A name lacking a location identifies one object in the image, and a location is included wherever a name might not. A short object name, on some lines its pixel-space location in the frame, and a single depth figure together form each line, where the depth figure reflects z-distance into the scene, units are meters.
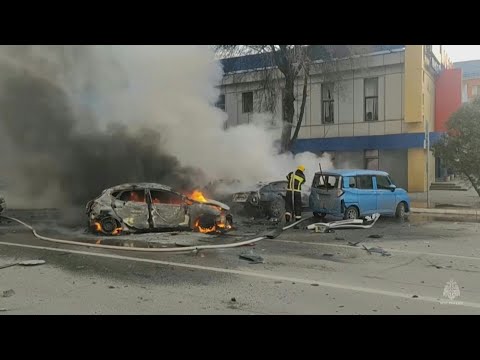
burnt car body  10.78
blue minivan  12.94
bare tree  19.05
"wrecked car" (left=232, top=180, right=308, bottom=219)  14.05
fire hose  9.09
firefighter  13.22
